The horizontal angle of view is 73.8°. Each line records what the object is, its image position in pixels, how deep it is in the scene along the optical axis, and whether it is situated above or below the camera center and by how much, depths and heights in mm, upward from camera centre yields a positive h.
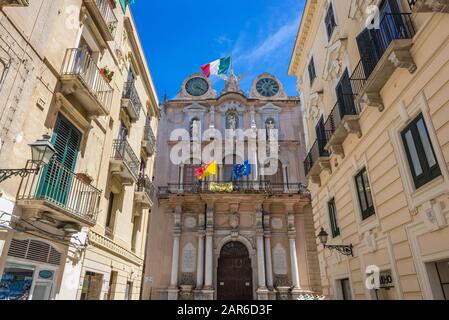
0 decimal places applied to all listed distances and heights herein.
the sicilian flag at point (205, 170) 20469 +7967
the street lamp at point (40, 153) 5801 +2574
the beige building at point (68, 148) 6379 +3890
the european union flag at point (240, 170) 22234 +8523
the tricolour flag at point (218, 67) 21000 +14696
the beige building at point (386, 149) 5465 +3262
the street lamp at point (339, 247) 9102 +1390
